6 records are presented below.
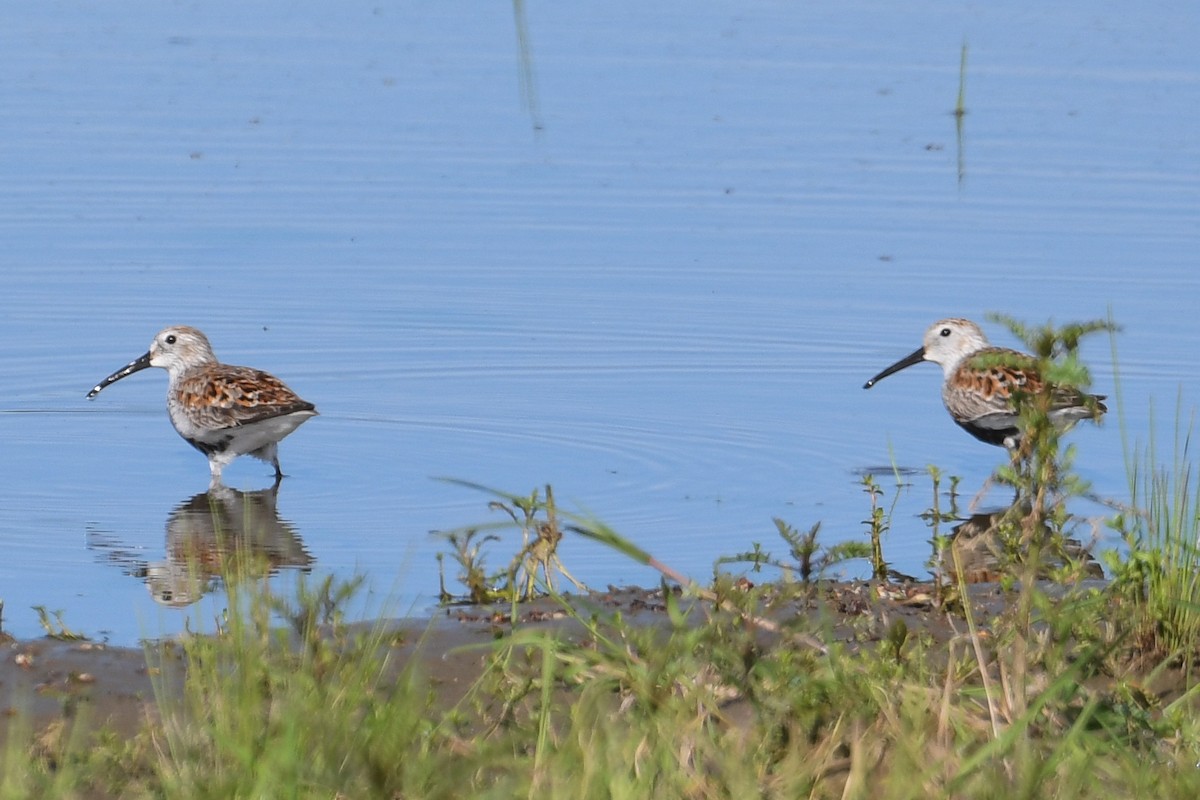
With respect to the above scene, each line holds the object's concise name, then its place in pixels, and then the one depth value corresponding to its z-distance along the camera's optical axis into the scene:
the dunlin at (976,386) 20.84
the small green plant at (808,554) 10.82
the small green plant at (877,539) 14.89
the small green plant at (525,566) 12.57
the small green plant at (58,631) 13.27
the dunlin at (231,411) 20.59
